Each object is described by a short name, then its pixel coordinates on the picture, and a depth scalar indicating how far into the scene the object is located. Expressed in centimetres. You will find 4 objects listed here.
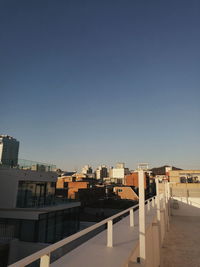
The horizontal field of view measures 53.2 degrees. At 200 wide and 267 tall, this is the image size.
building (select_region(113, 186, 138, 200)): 4207
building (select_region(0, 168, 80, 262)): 1510
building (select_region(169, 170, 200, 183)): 3612
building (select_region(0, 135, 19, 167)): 1802
